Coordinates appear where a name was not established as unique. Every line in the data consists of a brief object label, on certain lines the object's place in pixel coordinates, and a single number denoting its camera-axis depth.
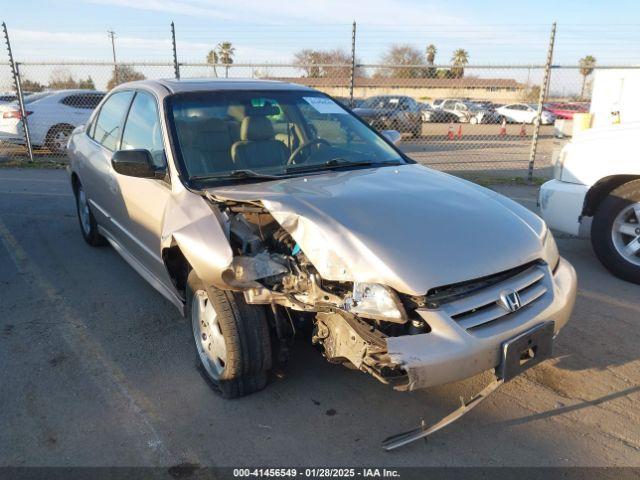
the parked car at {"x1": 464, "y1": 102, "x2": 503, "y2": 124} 29.33
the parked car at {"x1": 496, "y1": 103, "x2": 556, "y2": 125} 29.25
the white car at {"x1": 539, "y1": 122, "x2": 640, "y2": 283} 4.48
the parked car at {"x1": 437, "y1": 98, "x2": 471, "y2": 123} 29.70
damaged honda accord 2.32
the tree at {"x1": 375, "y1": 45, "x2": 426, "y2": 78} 43.85
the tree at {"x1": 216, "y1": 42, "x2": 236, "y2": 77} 48.63
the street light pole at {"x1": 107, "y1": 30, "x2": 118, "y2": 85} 11.79
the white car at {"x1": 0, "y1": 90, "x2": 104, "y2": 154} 11.35
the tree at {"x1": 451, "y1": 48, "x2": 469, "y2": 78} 66.44
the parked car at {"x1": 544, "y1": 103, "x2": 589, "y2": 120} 23.16
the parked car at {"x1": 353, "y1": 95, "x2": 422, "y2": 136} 17.42
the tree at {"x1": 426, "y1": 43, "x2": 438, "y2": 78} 68.35
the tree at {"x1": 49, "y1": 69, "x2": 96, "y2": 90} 21.62
